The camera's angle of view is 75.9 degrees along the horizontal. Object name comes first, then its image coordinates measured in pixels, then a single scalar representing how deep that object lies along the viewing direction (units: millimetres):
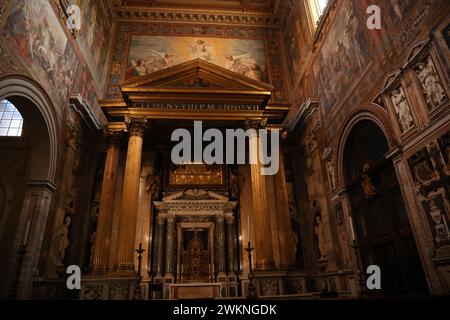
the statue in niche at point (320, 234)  8938
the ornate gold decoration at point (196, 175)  11500
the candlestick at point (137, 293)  6391
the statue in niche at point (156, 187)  11250
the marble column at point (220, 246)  10328
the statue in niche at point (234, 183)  11481
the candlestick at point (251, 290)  6129
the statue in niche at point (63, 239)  8453
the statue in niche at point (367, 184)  6657
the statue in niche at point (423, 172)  4828
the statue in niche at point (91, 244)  9667
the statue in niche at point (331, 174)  8391
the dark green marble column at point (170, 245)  10192
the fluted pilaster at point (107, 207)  8547
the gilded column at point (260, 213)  8336
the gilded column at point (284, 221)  8953
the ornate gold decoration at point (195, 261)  10289
